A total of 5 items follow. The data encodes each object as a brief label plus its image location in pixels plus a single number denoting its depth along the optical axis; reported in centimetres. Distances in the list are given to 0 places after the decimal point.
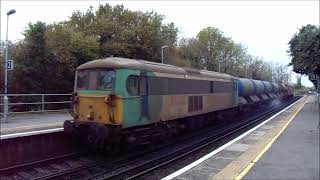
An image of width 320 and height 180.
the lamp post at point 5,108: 2048
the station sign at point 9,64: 2368
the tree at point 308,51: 3547
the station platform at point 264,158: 1080
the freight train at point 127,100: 1416
